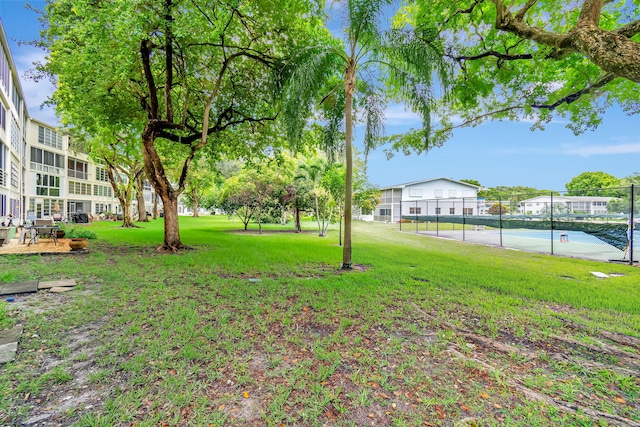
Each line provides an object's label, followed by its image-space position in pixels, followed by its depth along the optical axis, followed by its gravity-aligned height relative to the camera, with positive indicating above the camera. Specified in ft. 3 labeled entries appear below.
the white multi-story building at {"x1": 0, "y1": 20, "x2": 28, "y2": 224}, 48.75 +15.61
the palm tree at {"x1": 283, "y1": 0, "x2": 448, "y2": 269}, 21.30 +11.45
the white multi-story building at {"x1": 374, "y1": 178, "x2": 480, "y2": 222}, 107.12 +9.09
